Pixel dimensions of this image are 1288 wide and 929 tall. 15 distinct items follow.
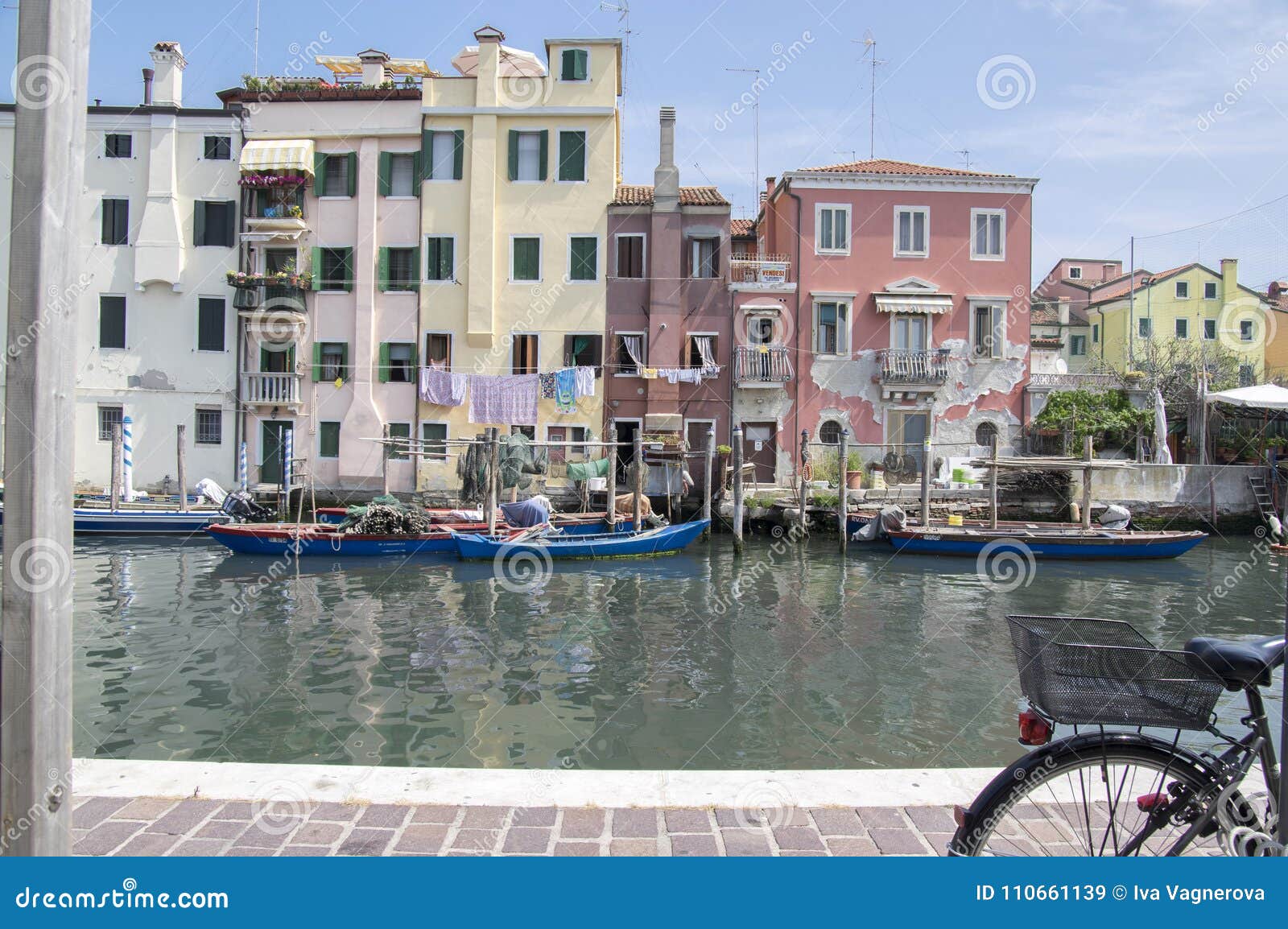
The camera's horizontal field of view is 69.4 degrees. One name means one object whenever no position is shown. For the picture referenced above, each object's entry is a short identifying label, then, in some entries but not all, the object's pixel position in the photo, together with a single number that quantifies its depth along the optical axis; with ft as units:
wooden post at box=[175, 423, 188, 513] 82.23
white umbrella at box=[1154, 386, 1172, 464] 89.51
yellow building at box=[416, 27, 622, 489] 95.45
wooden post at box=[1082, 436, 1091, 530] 74.54
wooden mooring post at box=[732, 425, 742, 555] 76.43
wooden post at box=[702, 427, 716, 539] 83.97
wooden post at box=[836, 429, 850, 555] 77.87
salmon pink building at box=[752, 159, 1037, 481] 98.07
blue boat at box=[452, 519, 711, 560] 67.00
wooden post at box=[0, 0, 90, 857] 7.64
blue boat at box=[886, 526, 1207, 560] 73.05
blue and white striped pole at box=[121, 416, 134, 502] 86.43
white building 94.22
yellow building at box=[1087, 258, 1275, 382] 139.64
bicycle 9.05
